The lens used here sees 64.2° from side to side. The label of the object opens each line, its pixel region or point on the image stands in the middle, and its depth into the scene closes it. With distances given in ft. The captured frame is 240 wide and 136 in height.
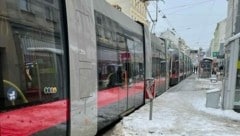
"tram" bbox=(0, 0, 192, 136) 6.40
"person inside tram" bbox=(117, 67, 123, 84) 15.75
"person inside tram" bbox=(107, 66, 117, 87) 13.93
